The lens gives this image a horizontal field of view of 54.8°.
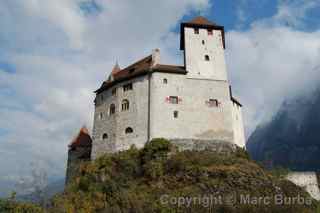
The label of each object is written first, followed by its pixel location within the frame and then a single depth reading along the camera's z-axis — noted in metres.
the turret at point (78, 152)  38.31
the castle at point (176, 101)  30.94
